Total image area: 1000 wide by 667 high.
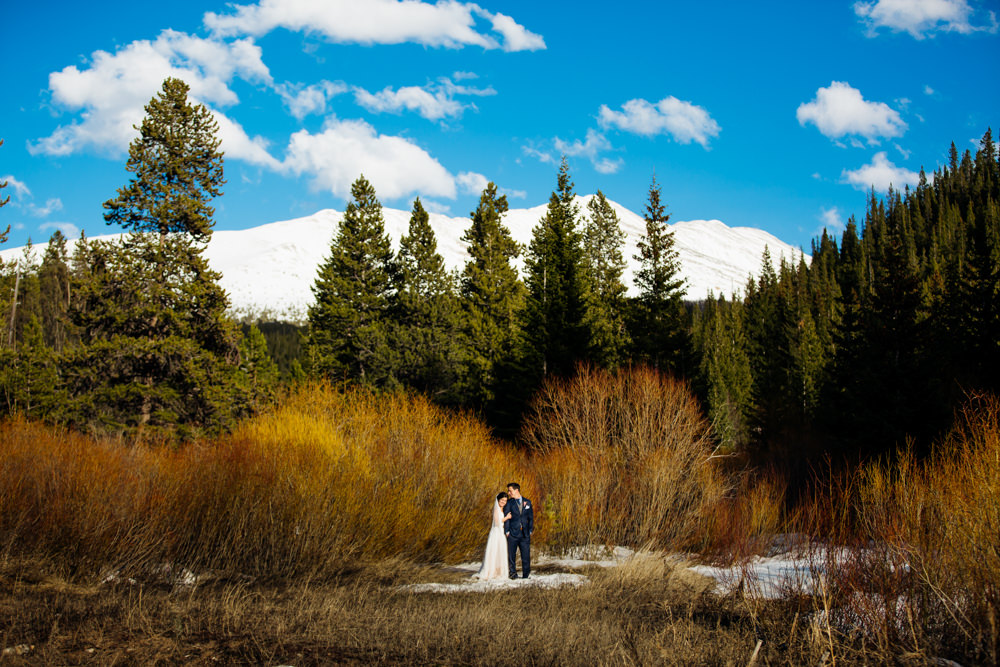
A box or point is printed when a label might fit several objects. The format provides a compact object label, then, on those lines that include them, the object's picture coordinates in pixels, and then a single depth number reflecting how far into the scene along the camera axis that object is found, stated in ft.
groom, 44.57
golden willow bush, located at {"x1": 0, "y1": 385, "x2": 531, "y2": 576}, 40.42
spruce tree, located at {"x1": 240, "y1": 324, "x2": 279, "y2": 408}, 86.02
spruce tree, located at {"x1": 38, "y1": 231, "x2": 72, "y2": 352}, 196.95
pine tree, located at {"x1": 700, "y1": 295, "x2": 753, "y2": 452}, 206.08
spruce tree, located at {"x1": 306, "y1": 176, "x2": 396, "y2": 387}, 123.03
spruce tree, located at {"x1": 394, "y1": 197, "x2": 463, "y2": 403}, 123.75
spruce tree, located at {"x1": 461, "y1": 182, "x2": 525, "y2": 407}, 125.70
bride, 43.98
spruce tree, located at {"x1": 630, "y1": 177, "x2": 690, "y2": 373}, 120.57
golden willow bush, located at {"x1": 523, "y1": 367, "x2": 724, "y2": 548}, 69.41
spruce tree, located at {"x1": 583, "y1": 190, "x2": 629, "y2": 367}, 122.42
